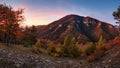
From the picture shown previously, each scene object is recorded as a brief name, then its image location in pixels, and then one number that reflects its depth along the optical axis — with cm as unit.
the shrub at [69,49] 2347
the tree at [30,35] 3007
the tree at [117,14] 2013
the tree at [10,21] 2044
